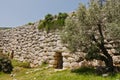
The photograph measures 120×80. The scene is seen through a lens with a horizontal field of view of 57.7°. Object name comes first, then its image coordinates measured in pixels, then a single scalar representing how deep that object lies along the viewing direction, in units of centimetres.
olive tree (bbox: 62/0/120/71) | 551
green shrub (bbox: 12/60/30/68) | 861
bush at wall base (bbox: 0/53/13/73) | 782
